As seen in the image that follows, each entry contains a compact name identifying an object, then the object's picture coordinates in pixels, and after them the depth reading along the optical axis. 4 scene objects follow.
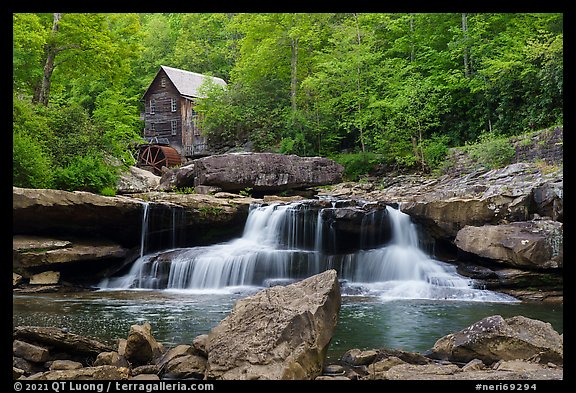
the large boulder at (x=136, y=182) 21.46
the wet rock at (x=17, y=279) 13.35
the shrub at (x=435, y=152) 22.55
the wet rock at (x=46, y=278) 13.73
